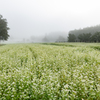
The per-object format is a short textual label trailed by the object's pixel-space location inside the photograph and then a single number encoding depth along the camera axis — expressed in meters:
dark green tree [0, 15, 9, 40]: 57.67
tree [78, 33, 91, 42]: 99.50
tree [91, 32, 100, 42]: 85.57
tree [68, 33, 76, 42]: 107.24
